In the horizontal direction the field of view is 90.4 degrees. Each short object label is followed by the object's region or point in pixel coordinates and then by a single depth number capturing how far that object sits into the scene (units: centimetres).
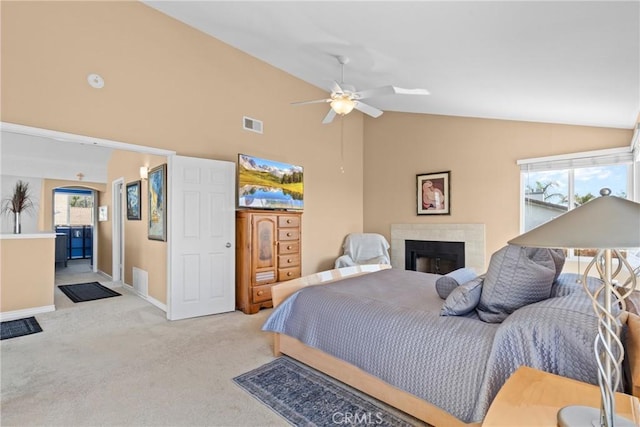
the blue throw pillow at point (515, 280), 167
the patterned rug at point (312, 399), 187
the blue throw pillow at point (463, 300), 180
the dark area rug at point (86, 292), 483
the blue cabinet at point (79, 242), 930
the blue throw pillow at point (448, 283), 215
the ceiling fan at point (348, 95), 328
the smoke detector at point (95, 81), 325
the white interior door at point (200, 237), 377
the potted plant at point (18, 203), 420
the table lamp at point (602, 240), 72
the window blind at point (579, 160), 375
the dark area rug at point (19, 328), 326
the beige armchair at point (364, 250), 540
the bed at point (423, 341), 138
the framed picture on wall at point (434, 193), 523
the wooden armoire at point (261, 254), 412
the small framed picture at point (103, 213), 676
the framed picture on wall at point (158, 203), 420
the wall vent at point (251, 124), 462
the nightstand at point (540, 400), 90
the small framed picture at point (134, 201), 516
